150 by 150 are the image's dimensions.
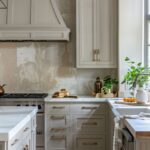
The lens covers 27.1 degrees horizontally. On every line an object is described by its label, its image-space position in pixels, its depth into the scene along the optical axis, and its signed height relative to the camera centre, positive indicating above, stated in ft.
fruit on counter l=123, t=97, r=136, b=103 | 12.56 -0.97
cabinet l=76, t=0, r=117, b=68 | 14.79 +2.01
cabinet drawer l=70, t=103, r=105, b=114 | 13.78 -1.45
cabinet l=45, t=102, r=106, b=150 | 13.82 -2.26
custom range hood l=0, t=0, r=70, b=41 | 14.74 +2.59
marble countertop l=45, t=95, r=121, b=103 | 13.74 -1.09
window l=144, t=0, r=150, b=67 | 15.16 +2.13
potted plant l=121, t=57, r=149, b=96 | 12.52 -0.02
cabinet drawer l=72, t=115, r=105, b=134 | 13.84 -2.17
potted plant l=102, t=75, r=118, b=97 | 14.57 -0.52
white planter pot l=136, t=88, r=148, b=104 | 11.92 -0.79
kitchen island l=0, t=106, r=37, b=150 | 6.59 -1.27
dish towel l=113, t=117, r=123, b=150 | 8.21 -1.63
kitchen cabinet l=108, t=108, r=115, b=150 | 12.07 -2.15
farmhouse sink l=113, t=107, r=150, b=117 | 10.94 -1.23
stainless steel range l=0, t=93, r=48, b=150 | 13.96 -1.27
